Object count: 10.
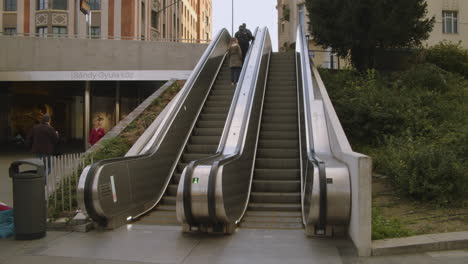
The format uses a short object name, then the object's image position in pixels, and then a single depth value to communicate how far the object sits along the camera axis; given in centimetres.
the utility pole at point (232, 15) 3331
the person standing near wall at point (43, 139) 986
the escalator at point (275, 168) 633
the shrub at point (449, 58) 1894
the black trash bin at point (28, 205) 652
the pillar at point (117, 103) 2187
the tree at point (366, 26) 1598
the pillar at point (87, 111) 2008
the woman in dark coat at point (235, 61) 1379
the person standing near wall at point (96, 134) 1184
